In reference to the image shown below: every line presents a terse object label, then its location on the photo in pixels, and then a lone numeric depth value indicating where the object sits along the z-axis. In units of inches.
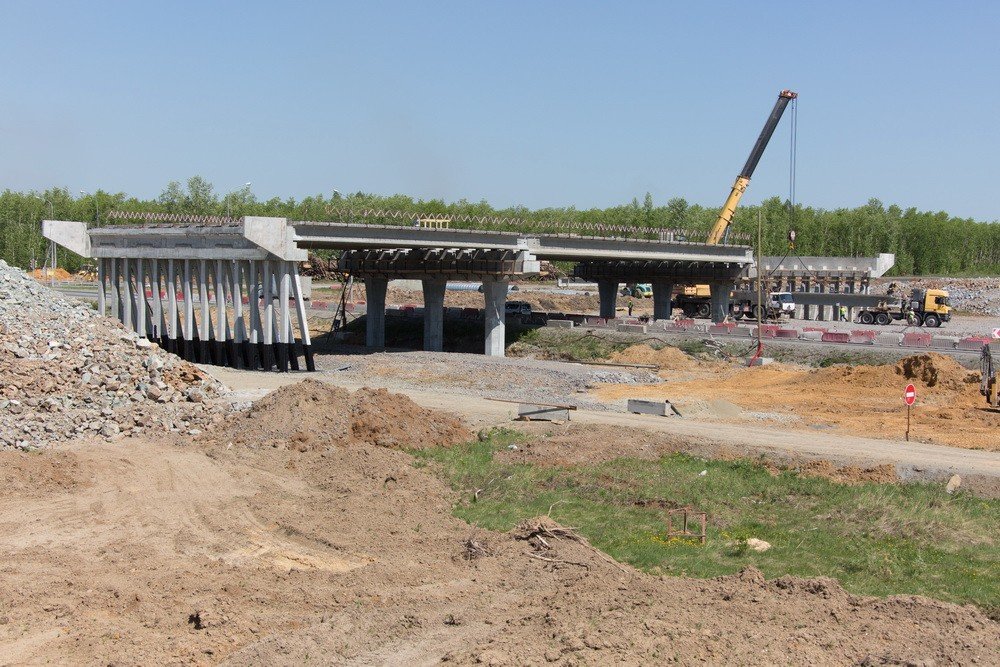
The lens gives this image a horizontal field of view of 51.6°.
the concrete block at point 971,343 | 2133.4
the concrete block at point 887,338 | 2293.2
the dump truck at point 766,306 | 3265.3
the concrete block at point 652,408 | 1462.8
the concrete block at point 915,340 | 2241.8
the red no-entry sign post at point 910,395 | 1237.7
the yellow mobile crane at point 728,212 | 3339.1
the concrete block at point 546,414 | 1341.0
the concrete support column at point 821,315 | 3492.6
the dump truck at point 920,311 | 2984.7
